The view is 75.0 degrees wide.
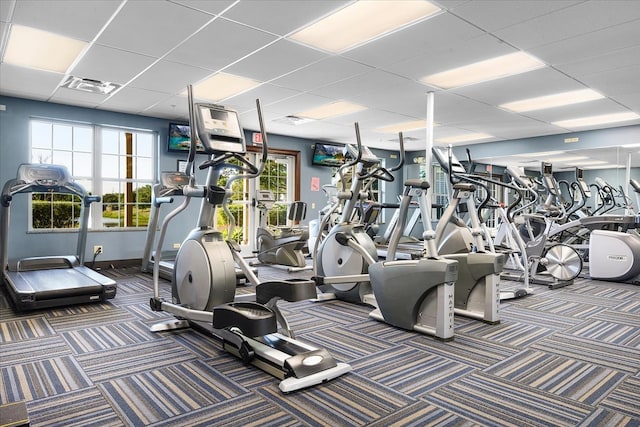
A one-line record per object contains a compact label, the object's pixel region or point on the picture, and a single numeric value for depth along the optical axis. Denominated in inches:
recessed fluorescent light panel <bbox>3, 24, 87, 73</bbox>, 150.8
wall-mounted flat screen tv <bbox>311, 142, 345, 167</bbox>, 365.4
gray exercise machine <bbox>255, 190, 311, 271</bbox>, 256.4
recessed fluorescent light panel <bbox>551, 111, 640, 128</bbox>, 269.9
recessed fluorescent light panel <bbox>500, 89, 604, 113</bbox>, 223.2
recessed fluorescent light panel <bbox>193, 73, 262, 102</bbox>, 202.9
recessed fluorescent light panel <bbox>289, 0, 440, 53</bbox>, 128.4
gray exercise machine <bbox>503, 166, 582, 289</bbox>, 218.4
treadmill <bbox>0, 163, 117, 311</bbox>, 158.7
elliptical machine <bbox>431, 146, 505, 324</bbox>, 144.2
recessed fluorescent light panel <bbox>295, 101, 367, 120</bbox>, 253.6
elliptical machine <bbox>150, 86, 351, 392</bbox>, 95.9
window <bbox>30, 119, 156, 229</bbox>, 249.3
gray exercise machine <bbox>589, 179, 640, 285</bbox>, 227.3
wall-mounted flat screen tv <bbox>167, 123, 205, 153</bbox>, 284.0
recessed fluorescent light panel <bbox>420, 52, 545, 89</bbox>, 173.5
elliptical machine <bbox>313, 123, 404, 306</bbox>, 163.2
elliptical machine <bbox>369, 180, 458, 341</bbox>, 123.4
